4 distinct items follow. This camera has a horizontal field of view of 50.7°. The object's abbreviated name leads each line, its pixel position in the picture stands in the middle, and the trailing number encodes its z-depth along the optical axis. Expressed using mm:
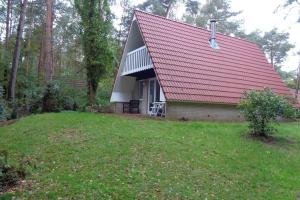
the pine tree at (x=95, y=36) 17219
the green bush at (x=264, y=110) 11219
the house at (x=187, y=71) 14789
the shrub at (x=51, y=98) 15953
